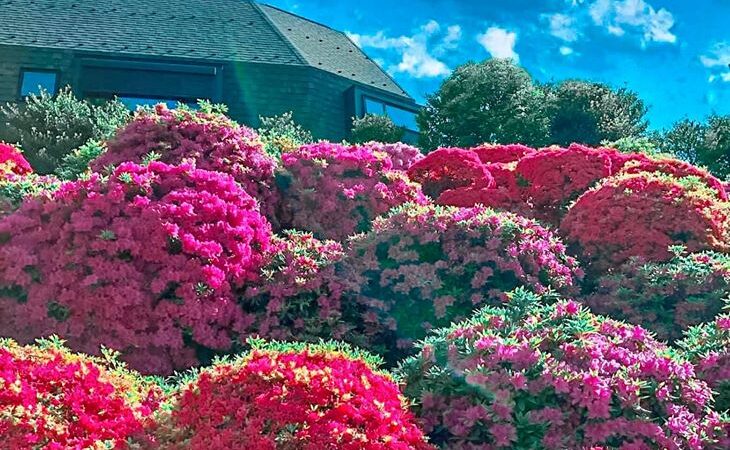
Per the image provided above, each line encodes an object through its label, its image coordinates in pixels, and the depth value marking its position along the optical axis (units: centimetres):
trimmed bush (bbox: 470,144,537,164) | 1226
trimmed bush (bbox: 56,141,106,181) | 1059
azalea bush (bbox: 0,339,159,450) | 411
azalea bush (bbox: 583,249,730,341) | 662
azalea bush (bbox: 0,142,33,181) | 1116
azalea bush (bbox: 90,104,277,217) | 837
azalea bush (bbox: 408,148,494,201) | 1061
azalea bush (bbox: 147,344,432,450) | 364
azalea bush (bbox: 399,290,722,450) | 407
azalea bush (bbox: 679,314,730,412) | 479
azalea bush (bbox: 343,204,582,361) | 638
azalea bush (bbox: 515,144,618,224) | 1011
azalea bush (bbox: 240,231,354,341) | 631
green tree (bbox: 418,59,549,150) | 2720
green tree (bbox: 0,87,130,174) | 1872
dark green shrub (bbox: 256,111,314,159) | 1001
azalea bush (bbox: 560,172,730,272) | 762
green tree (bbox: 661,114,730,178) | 2953
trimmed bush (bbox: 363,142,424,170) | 1101
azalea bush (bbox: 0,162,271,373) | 602
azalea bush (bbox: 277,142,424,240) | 828
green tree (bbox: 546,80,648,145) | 2883
